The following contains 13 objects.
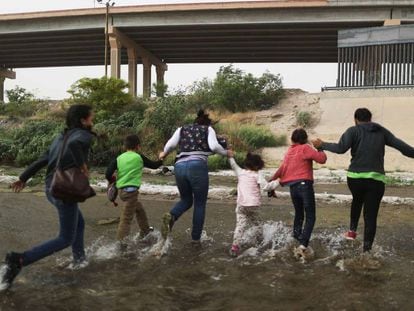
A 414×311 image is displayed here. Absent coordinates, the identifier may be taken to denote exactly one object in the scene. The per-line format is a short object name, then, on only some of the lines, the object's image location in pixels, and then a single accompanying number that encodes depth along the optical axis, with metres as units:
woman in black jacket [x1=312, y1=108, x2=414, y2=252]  5.41
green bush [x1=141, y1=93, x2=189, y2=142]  19.38
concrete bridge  33.00
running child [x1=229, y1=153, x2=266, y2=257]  5.93
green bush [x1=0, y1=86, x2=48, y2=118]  30.49
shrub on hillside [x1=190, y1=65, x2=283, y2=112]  28.12
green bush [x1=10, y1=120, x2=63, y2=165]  18.00
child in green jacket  5.93
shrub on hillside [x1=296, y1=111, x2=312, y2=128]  24.55
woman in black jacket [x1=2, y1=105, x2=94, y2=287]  4.43
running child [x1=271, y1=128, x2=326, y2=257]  5.69
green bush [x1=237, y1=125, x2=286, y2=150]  20.75
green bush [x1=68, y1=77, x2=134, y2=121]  23.69
